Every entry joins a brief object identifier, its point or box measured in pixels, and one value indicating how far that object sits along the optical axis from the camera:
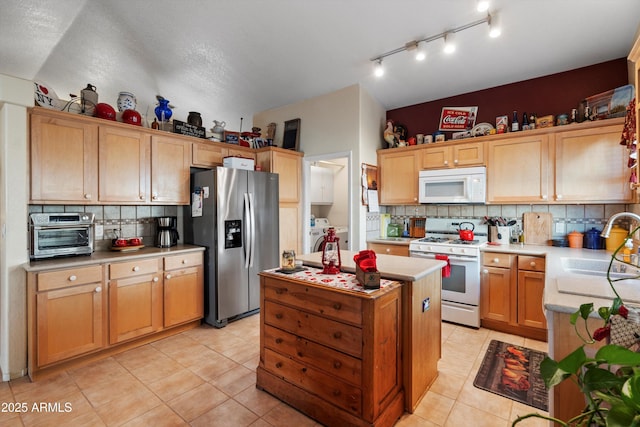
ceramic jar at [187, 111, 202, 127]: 3.68
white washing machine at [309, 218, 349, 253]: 5.18
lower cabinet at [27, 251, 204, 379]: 2.25
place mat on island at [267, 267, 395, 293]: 1.73
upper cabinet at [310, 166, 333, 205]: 5.70
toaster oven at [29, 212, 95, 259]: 2.43
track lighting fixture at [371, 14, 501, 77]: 2.46
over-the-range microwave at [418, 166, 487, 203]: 3.44
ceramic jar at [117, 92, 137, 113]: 3.11
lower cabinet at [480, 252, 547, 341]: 2.89
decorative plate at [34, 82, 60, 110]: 2.49
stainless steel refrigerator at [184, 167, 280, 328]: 3.20
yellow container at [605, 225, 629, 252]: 2.78
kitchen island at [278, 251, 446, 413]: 1.84
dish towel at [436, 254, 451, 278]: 2.32
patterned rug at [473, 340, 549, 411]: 2.05
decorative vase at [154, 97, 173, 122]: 3.39
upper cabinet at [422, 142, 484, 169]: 3.50
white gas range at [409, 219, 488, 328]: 3.17
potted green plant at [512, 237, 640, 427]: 0.47
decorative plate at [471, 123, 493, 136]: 3.58
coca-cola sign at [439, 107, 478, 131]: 3.81
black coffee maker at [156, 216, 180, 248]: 3.29
